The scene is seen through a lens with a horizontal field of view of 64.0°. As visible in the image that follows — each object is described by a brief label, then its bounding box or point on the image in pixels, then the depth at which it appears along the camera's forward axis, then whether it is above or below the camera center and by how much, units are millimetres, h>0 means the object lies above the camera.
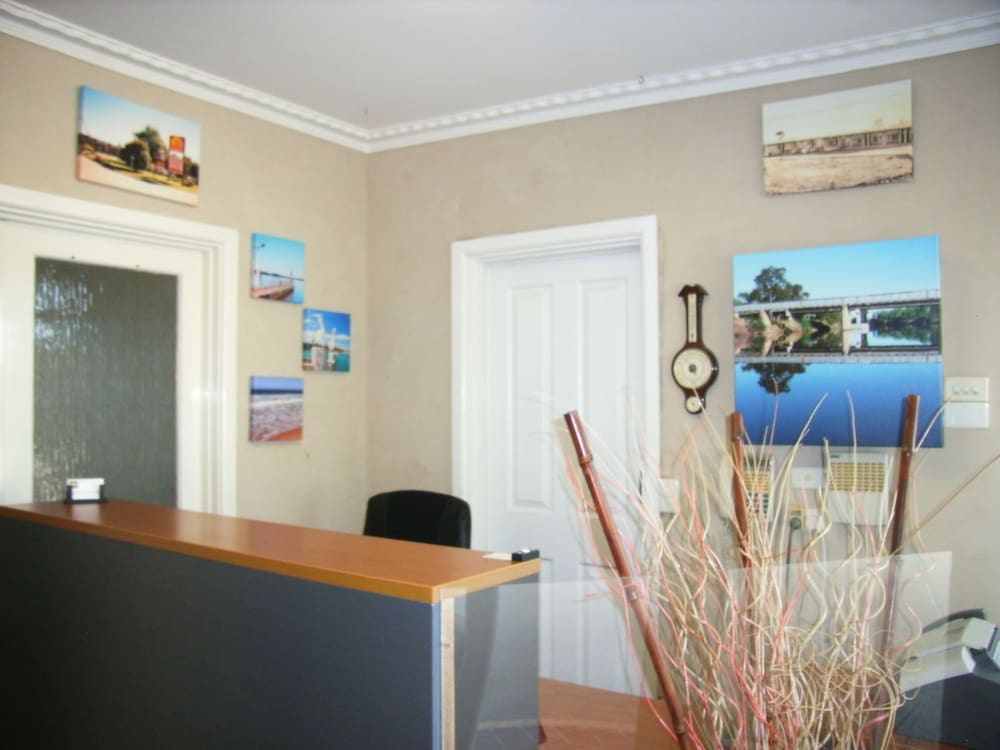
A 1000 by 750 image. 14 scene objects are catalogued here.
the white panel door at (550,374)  3270 +48
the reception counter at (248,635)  1136 -433
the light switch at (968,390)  2533 -19
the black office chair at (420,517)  2455 -431
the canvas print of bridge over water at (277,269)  3295 +498
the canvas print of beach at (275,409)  3275 -95
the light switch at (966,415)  2531 -99
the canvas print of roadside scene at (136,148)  2732 +858
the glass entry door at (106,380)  2693 +25
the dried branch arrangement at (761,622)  728 -224
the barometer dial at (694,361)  2945 +90
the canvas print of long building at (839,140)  2682 +849
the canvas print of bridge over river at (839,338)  2566 +155
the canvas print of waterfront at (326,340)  3520 +206
